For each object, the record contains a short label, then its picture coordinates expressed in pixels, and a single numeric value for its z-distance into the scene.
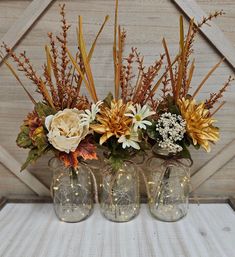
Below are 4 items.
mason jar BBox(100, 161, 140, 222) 0.82
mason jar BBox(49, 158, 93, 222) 0.83
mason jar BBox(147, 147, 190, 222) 0.83
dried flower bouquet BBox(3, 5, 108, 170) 0.70
